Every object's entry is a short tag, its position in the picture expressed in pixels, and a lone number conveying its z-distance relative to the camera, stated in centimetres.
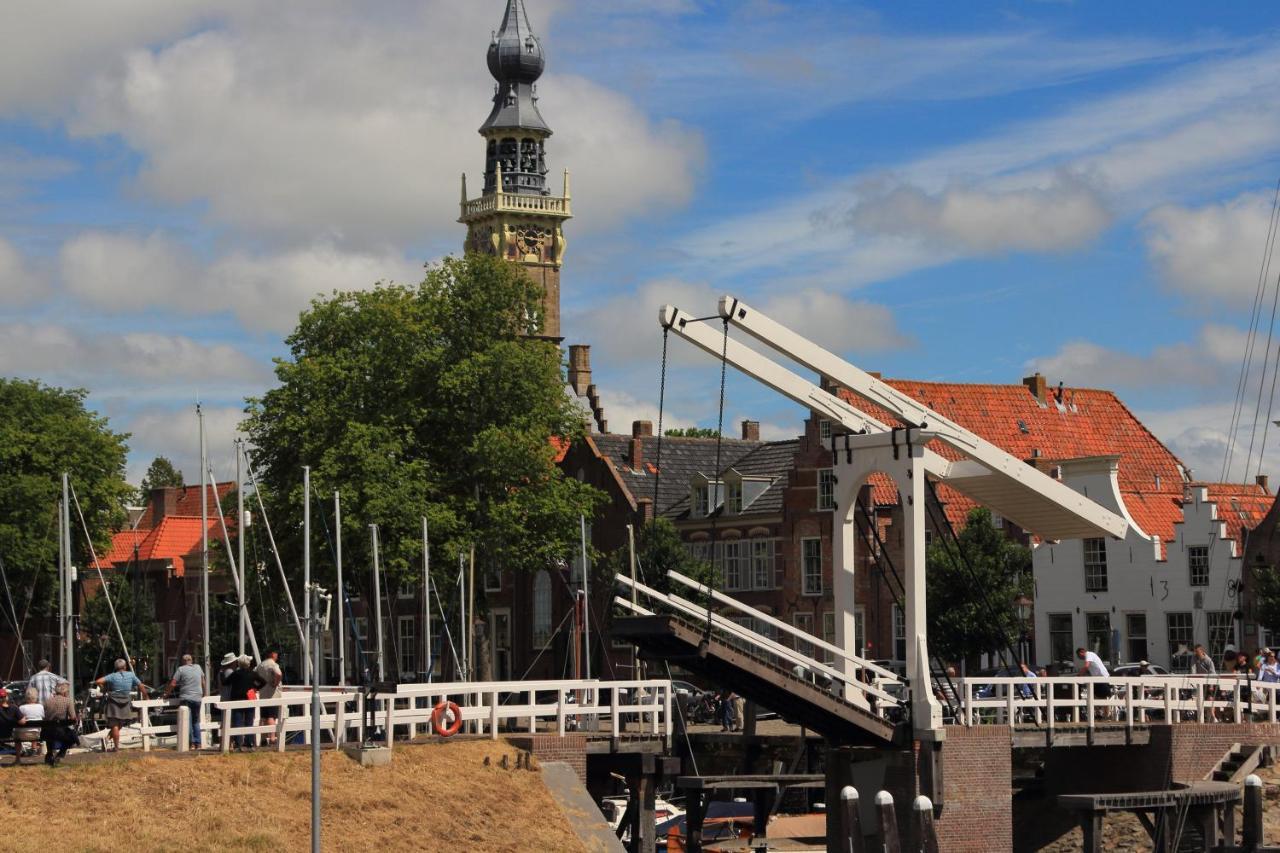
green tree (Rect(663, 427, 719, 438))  12369
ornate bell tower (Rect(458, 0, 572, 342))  12575
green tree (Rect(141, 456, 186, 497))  14962
